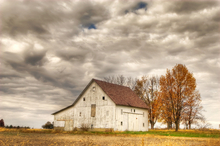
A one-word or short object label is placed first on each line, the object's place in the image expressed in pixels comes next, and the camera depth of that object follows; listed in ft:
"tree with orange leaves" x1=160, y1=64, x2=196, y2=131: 123.75
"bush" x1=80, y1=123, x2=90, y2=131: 120.10
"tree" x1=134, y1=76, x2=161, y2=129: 162.97
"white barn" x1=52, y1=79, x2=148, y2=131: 115.65
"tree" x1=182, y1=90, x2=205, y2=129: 123.85
